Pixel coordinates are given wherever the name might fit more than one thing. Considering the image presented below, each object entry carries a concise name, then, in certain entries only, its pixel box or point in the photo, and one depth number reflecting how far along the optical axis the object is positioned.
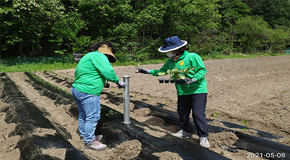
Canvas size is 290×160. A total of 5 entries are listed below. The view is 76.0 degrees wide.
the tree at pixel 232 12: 34.56
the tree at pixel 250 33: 29.81
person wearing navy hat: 2.60
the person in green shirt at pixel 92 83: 2.36
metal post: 3.06
